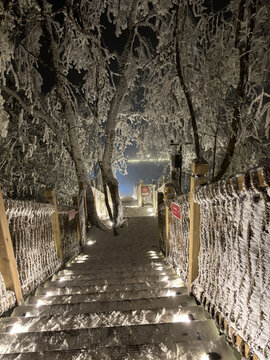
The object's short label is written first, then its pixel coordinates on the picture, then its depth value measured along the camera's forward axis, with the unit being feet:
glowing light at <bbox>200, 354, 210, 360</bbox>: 5.13
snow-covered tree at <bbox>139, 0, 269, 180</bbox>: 15.74
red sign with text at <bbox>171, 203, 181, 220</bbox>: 10.57
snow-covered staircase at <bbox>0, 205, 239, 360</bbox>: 5.39
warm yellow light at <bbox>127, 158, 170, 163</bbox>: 31.93
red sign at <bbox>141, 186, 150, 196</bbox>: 58.39
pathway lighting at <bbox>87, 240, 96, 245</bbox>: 23.87
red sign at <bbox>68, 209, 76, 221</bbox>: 15.99
